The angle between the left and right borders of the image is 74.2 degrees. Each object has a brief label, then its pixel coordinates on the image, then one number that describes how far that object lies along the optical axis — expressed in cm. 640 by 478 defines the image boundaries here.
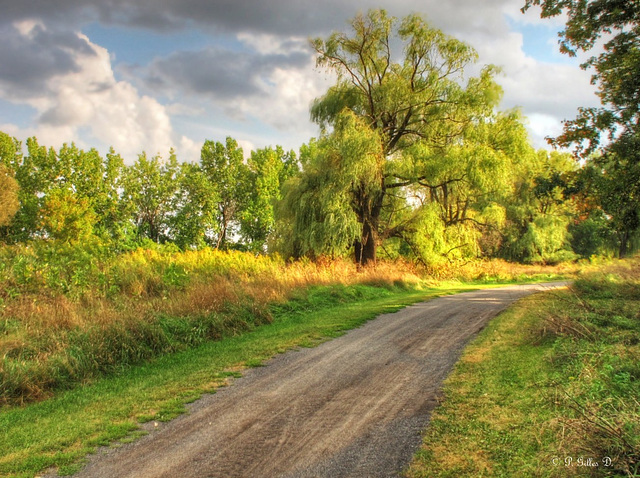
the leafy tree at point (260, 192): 5003
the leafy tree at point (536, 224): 4288
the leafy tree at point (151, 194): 4828
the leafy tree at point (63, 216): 3634
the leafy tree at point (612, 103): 1252
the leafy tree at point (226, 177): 5097
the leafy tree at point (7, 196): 3441
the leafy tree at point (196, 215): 4744
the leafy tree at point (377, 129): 2216
